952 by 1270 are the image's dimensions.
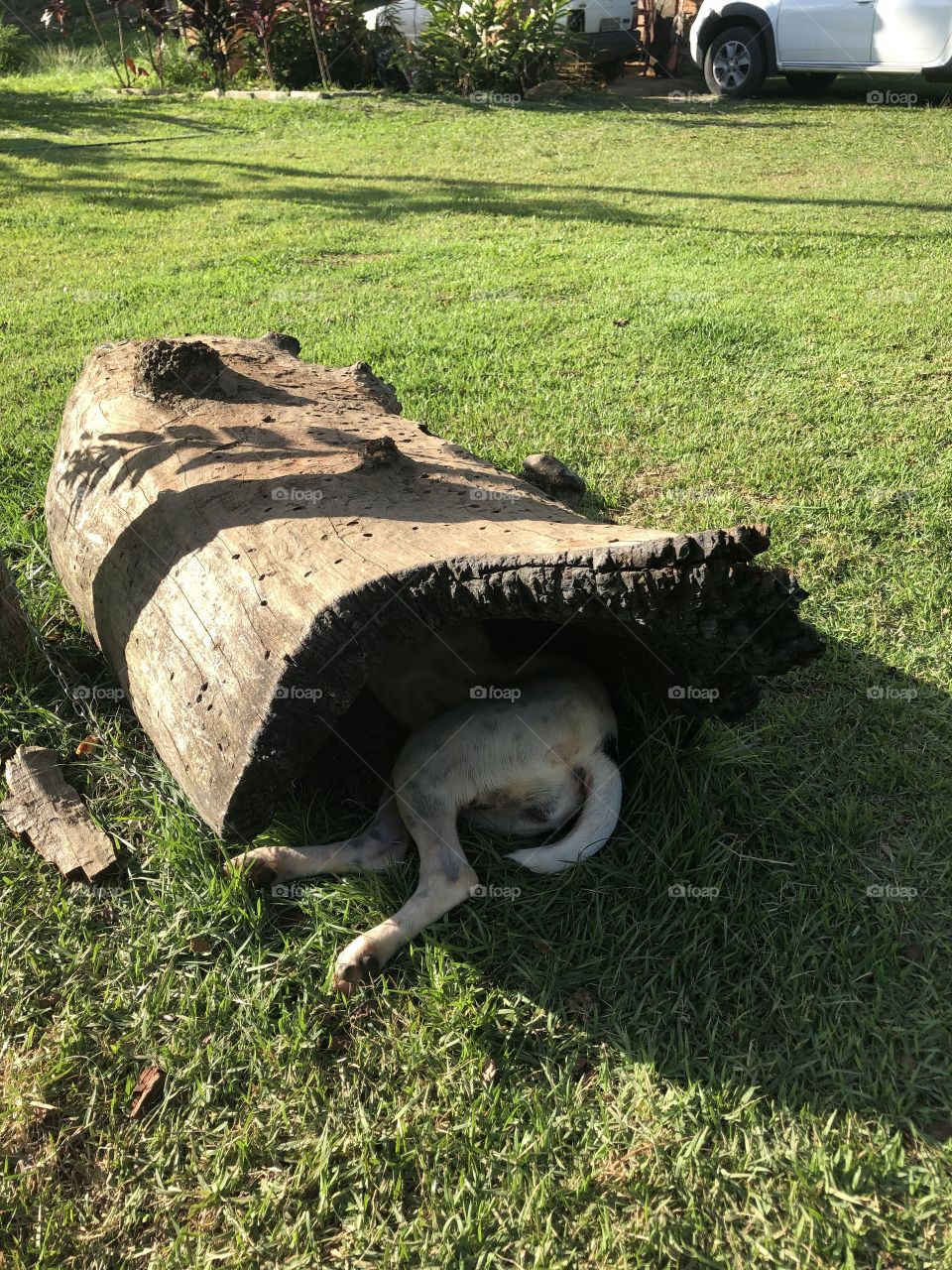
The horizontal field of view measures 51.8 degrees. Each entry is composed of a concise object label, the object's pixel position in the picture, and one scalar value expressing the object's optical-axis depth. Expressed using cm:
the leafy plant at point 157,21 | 1440
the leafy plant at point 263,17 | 1367
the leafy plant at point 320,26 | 1345
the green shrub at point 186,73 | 1530
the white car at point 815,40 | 1230
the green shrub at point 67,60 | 1744
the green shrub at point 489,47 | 1387
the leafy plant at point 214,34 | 1420
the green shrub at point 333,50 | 1428
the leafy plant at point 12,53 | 1836
